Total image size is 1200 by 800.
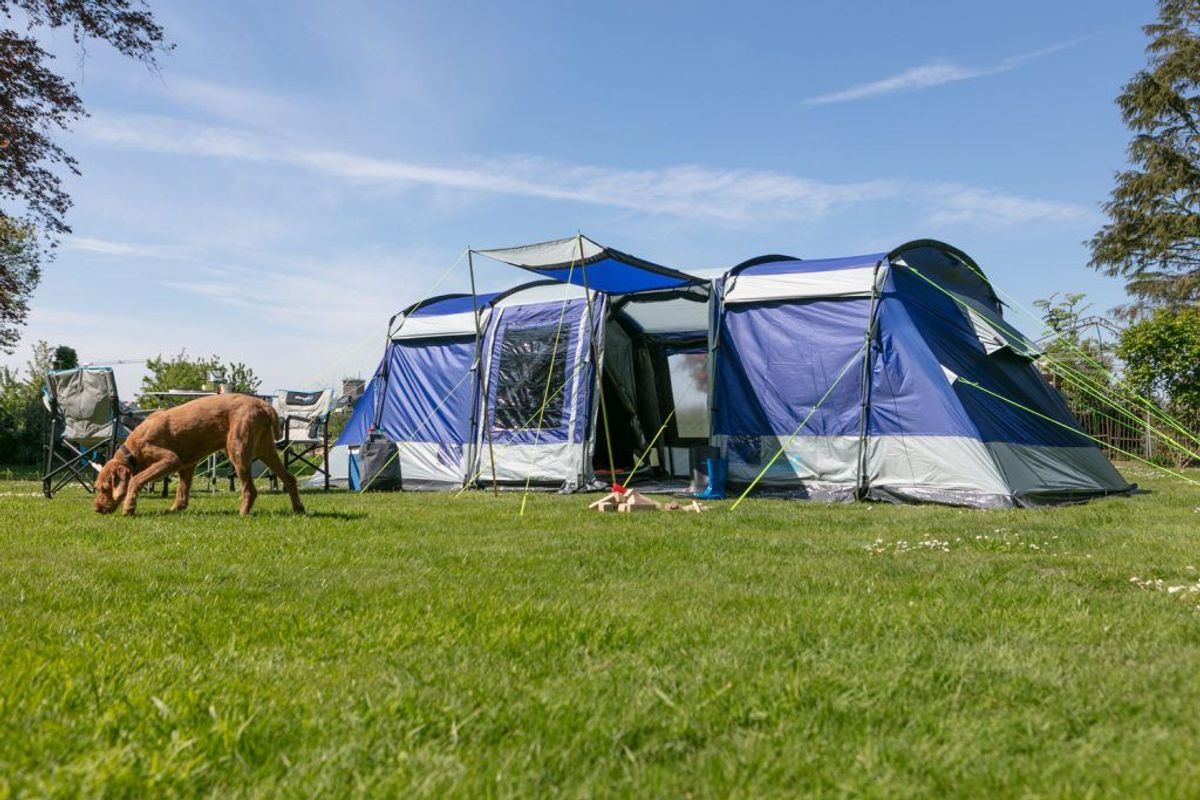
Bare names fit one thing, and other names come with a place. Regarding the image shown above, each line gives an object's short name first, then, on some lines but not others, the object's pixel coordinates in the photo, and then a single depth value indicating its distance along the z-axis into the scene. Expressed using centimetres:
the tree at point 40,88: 1294
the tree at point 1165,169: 2300
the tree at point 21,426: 1708
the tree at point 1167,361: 1486
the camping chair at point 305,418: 959
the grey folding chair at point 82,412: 849
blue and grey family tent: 801
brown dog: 651
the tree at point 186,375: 1789
